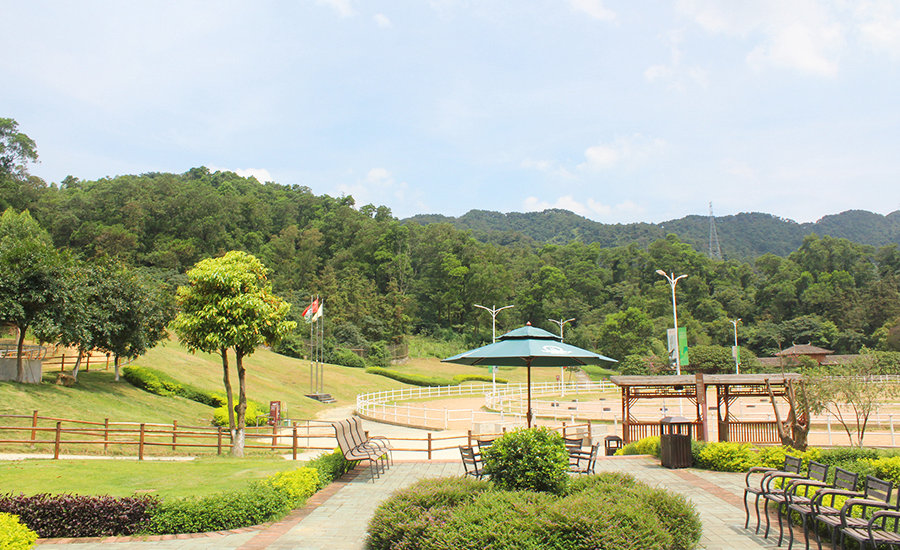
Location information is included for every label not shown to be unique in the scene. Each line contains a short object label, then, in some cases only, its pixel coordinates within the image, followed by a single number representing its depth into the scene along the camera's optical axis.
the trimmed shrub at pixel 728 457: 12.39
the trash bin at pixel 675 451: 12.95
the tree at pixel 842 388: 15.57
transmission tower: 175.48
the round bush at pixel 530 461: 8.09
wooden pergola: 16.55
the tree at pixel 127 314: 25.36
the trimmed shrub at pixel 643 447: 15.71
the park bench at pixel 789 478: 7.20
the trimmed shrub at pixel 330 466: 11.19
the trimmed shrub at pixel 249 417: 23.25
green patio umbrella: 11.48
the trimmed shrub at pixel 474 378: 58.94
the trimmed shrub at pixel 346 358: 59.38
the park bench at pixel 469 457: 10.51
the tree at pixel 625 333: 73.31
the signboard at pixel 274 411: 23.22
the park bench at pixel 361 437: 12.87
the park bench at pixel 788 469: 7.90
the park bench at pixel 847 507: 5.94
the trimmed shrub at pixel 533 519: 6.24
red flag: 36.75
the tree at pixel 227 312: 16.33
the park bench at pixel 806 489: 6.78
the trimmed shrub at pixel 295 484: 9.43
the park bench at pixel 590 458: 11.10
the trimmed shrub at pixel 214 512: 8.24
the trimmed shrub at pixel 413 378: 54.69
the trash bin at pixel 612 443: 18.44
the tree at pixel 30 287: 21.56
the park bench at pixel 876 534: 5.65
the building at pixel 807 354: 60.72
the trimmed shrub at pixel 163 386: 27.95
